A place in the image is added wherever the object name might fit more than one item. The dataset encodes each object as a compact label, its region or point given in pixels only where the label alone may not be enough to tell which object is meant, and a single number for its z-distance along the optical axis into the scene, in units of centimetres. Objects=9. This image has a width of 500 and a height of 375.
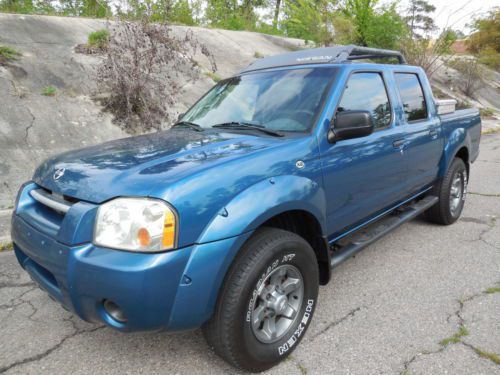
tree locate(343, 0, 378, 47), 1555
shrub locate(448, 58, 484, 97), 1965
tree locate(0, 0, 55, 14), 1129
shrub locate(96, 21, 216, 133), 696
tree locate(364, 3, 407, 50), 1538
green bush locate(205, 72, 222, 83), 1011
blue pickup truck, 178
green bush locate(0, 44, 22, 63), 731
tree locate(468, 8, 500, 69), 3316
